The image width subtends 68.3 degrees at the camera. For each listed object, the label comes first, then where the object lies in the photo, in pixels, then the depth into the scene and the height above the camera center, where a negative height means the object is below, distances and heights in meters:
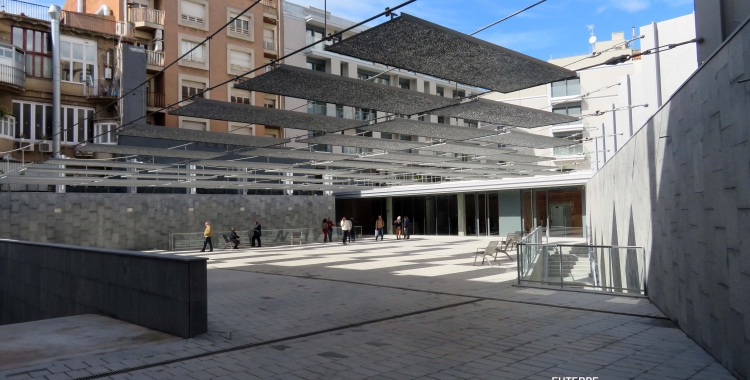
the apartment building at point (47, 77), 24.62 +6.86
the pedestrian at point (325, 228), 29.86 -0.79
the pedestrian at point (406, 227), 33.19 -0.94
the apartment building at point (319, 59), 38.41 +11.24
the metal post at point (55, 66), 26.08 +7.32
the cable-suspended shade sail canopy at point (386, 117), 6.96 +1.82
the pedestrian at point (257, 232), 26.56 -0.79
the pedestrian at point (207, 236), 23.31 -0.81
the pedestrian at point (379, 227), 32.12 -0.87
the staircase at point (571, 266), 10.84 -1.16
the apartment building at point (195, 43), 30.61 +10.28
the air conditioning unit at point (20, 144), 24.78 +3.46
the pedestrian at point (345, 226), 27.95 -0.66
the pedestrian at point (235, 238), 25.31 -1.01
